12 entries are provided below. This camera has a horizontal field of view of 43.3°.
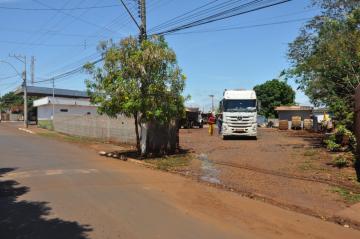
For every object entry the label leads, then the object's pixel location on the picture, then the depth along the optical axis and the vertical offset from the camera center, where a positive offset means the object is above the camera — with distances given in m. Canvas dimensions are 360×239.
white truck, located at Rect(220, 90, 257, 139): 28.56 +0.61
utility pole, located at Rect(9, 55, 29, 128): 53.33 +3.70
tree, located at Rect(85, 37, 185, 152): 18.09 +1.67
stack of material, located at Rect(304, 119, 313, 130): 46.77 -0.16
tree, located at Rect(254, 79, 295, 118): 79.56 +4.87
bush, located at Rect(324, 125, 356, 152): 17.38 -0.74
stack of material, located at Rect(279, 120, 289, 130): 48.44 -0.16
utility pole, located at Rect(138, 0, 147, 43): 20.94 +4.96
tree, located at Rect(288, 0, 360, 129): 19.91 +3.05
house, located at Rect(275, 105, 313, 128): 55.47 +1.29
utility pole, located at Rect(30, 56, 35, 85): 67.92 +8.01
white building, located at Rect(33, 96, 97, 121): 61.51 +2.29
